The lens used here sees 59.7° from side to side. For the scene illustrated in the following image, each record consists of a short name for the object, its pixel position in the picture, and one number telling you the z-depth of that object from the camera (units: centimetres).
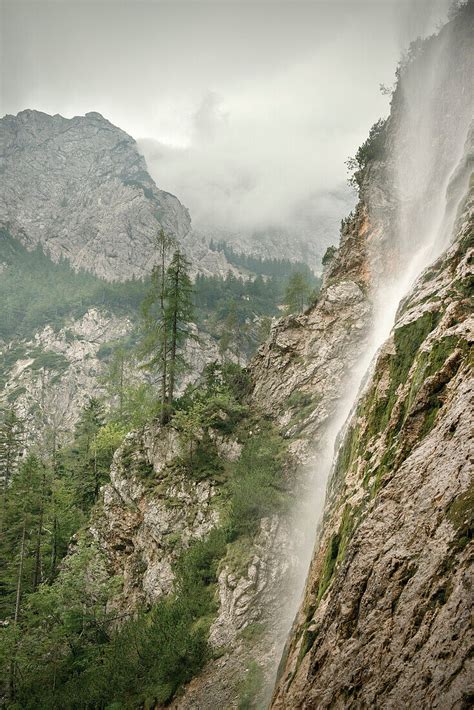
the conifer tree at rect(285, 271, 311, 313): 5256
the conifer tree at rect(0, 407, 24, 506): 4100
